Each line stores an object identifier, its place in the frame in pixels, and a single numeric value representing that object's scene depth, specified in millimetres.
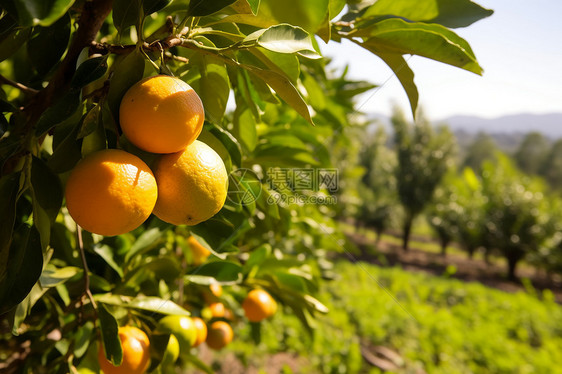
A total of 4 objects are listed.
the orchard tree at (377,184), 13453
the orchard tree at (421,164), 11578
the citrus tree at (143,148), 388
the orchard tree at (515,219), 7973
